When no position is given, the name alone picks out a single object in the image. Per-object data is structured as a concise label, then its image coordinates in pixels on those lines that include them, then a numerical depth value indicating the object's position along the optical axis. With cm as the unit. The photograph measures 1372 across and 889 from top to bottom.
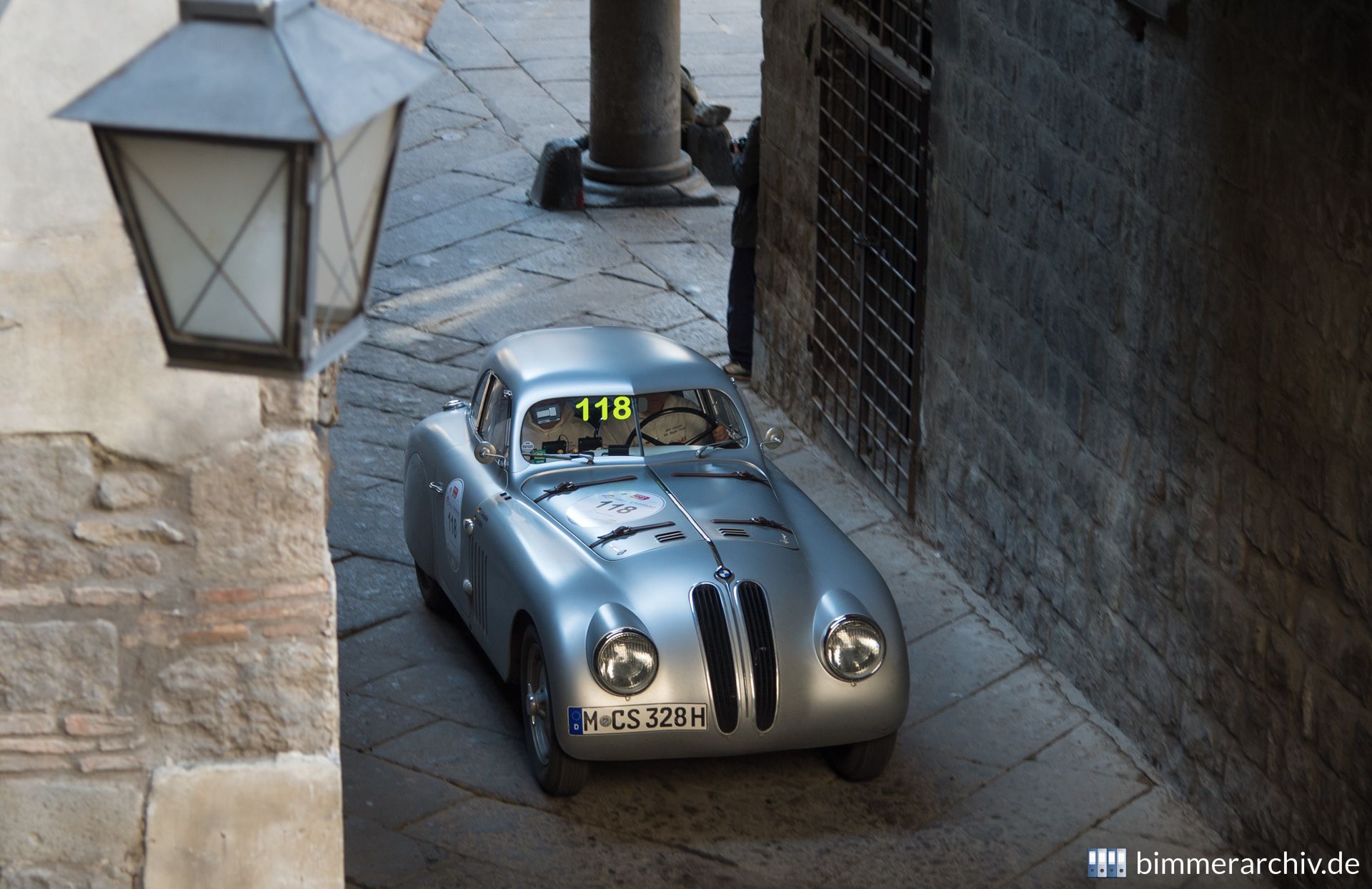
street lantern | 423
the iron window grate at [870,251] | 1612
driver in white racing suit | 1352
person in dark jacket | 1984
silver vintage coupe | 1125
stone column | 2516
